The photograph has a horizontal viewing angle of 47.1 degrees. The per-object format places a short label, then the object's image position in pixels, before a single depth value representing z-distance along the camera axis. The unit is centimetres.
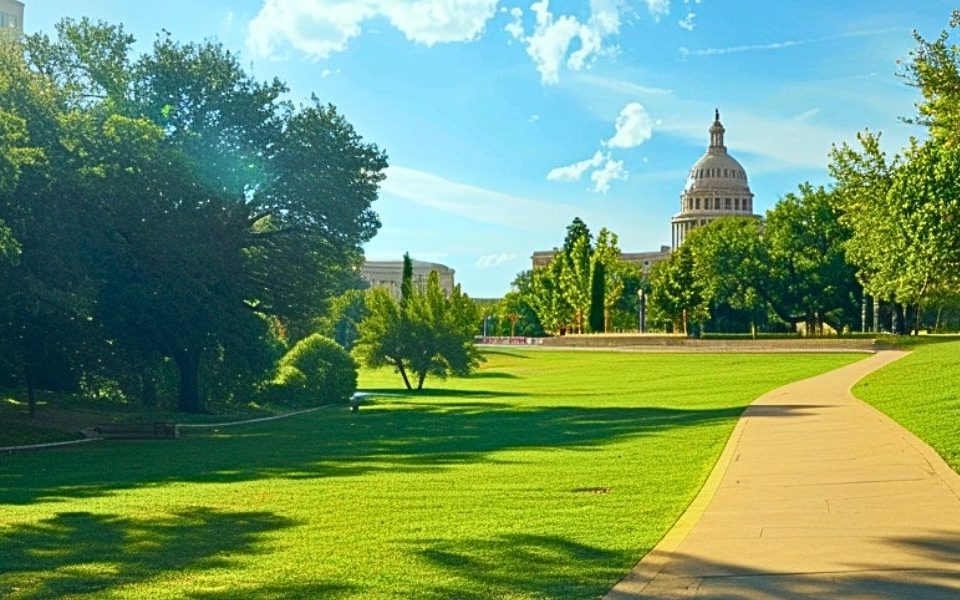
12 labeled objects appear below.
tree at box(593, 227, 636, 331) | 10406
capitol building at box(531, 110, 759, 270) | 18975
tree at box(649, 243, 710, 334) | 9731
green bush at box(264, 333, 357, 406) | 4500
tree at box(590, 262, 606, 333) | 10031
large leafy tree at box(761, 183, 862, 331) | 8594
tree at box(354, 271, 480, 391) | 5188
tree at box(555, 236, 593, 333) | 10425
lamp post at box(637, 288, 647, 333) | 12010
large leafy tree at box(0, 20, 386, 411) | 3028
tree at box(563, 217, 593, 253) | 12304
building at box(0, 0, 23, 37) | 10988
